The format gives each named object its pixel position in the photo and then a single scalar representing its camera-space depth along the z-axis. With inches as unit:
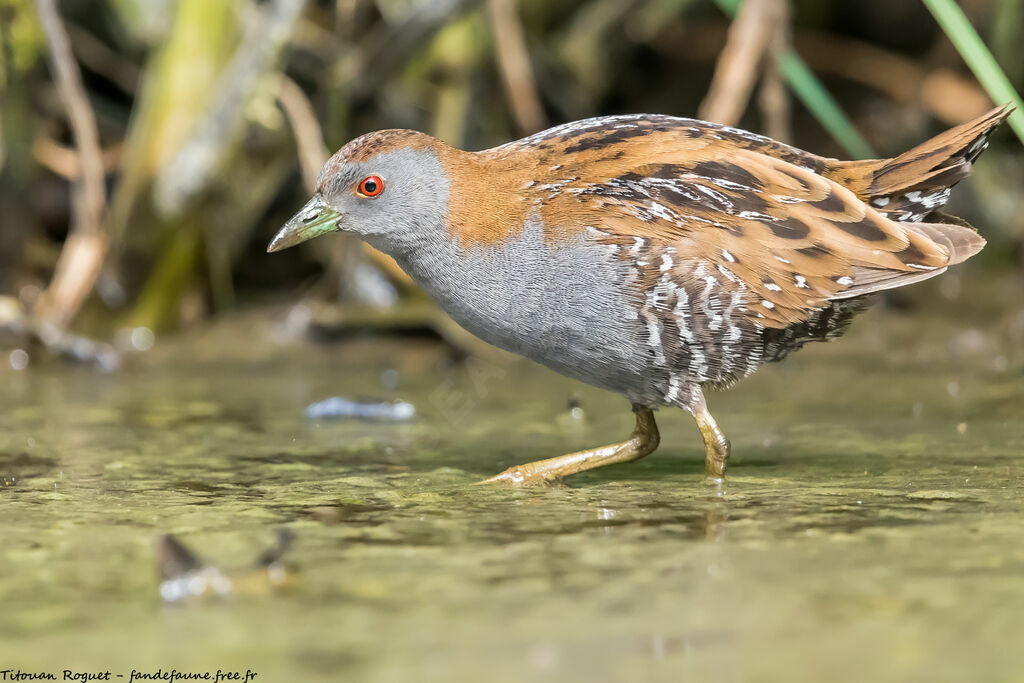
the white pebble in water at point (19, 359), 477.4
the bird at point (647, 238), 292.2
